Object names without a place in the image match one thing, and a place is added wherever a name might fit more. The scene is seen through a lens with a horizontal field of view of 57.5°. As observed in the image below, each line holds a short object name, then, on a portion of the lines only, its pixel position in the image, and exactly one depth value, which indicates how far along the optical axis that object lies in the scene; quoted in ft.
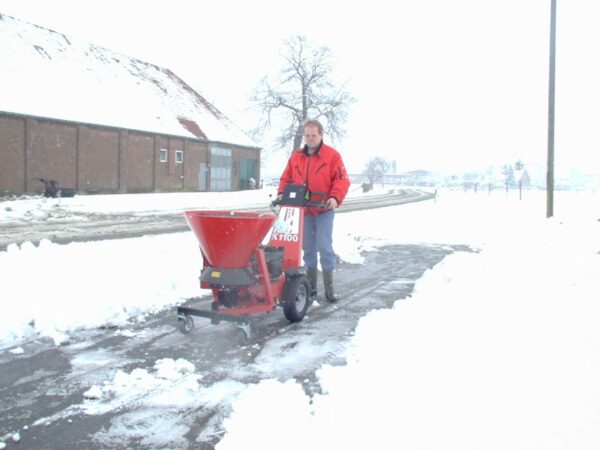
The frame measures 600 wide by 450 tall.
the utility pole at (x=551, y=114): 52.54
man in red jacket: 18.40
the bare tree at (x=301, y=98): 155.33
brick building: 74.23
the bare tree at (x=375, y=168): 314.20
